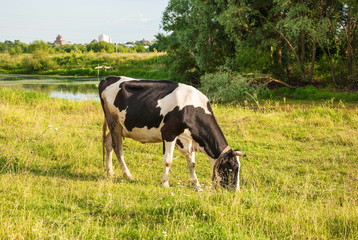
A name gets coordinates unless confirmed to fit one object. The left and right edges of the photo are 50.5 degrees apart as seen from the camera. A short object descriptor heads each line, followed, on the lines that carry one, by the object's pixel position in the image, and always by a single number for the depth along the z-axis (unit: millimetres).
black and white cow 6355
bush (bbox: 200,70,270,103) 21484
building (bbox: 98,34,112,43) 181550
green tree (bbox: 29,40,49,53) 64438
